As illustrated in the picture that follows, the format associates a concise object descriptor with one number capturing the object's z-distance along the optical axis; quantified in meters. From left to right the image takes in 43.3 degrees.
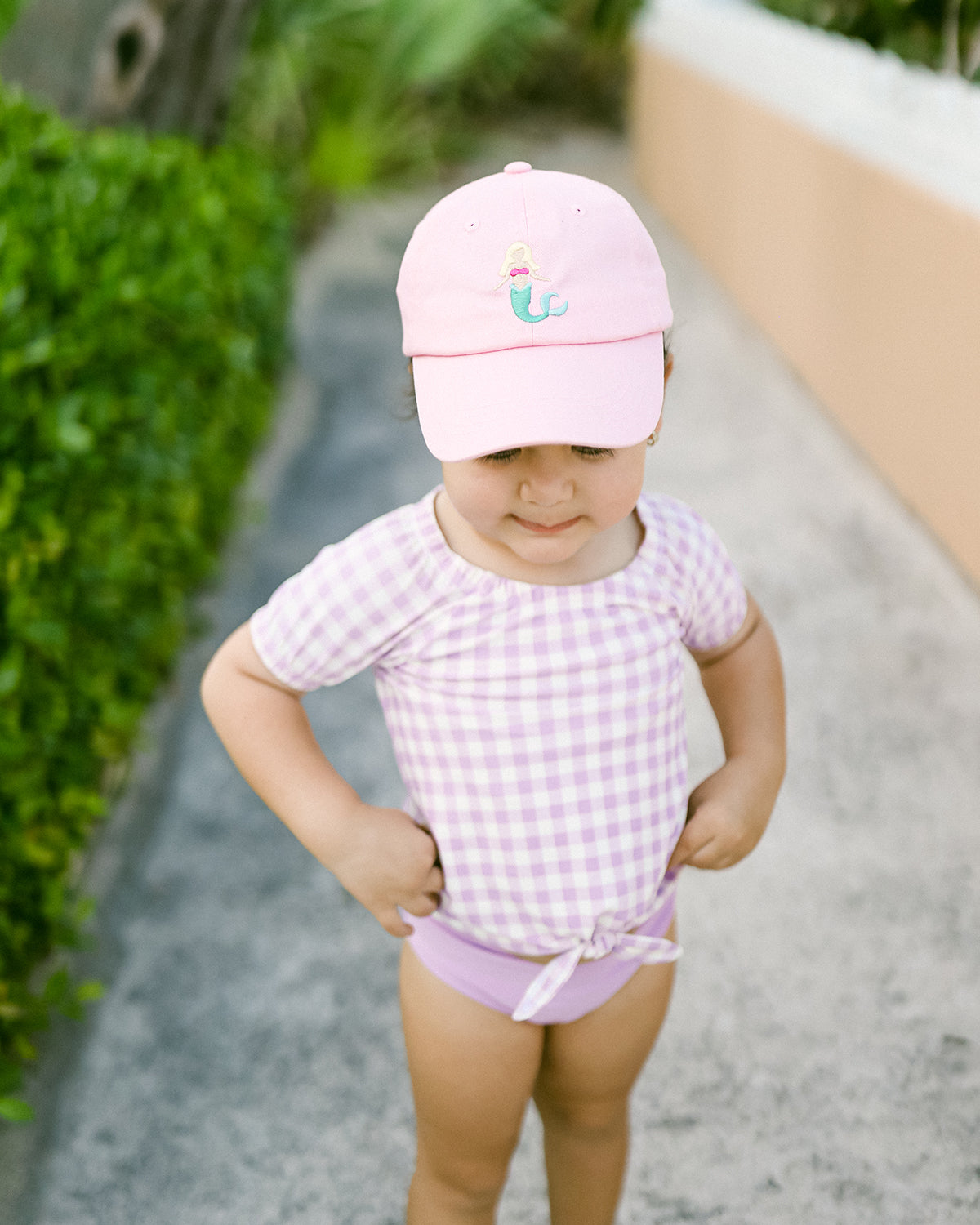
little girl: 1.18
